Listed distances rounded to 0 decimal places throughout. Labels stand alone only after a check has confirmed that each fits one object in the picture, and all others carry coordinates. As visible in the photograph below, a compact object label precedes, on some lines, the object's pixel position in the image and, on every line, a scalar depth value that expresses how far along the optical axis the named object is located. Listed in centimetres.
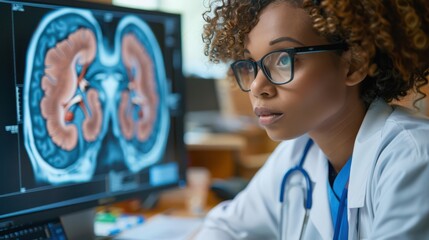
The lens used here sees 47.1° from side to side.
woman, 83
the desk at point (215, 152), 275
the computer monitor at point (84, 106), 98
